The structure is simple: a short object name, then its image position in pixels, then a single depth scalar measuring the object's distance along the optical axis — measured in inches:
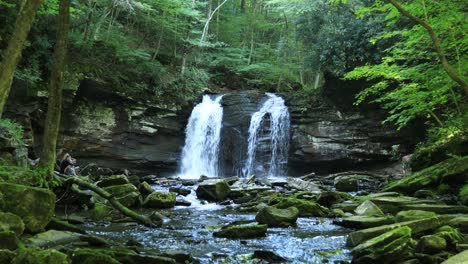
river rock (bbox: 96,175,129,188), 447.5
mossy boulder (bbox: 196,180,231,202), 477.9
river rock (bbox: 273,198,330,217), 368.8
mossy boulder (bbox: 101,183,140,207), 395.5
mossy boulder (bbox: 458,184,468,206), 354.3
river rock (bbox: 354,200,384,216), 326.6
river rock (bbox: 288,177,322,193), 549.6
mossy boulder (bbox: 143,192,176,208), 413.7
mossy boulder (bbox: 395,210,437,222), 273.3
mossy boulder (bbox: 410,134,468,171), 452.8
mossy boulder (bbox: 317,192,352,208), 423.5
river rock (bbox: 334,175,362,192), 565.9
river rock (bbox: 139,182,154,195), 462.3
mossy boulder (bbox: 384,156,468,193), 409.1
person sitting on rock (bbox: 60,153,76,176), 475.0
